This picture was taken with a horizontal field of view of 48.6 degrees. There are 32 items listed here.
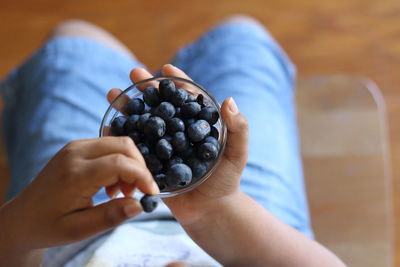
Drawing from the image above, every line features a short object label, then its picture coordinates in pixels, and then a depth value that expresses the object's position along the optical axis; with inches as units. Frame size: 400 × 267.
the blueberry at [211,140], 19.4
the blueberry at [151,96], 20.6
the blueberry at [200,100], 20.7
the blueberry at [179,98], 20.0
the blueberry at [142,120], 19.7
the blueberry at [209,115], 19.9
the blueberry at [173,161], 19.0
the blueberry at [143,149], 19.1
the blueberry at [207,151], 19.0
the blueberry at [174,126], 19.4
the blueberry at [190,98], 20.6
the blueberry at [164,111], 19.5
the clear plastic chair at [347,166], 36.2
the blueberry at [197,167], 19.3
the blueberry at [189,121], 19.8
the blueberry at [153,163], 18.8
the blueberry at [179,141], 19.1
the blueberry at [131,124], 19.9
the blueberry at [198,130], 19.1
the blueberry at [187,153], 19.8
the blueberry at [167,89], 20.1
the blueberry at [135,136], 19.6
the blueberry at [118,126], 20.0
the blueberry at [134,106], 20.6
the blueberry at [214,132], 20.3
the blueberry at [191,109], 19.9
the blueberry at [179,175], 18.1
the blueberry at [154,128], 18.9
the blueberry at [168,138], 19.2
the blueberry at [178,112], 20.2
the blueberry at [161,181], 19.0
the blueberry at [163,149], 18.7
